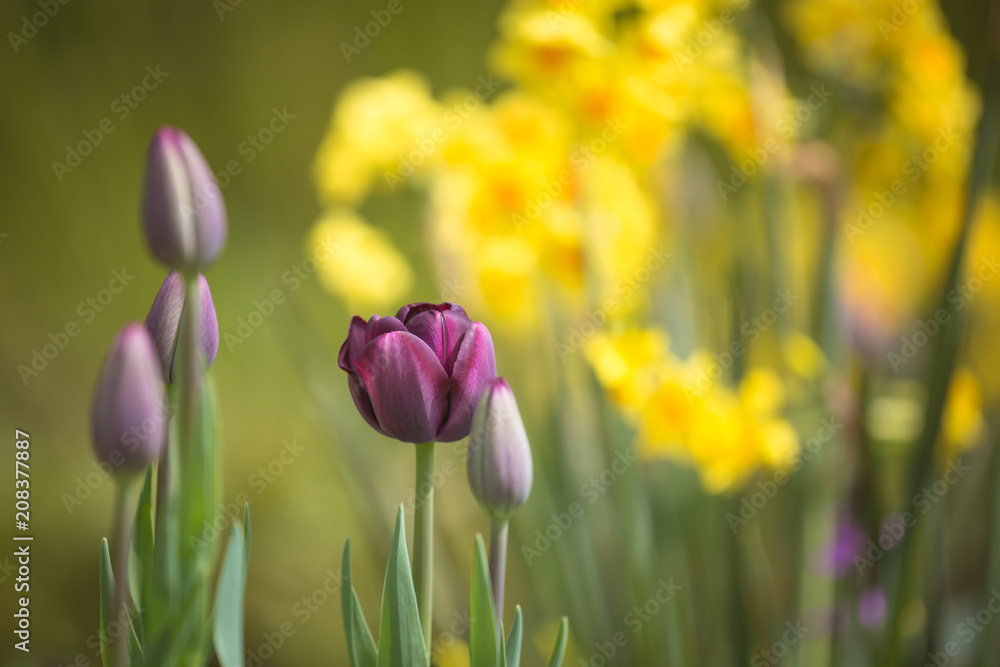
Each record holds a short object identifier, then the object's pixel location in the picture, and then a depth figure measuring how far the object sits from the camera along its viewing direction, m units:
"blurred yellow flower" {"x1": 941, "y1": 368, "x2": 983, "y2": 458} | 2.12
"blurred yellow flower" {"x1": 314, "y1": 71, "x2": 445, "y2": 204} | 2.36
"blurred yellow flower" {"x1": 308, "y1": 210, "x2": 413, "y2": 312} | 2.53
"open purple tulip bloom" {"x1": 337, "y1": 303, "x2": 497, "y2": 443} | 1.53
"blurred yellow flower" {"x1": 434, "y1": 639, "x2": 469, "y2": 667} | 2.36
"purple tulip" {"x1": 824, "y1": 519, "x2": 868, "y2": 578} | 2.17
